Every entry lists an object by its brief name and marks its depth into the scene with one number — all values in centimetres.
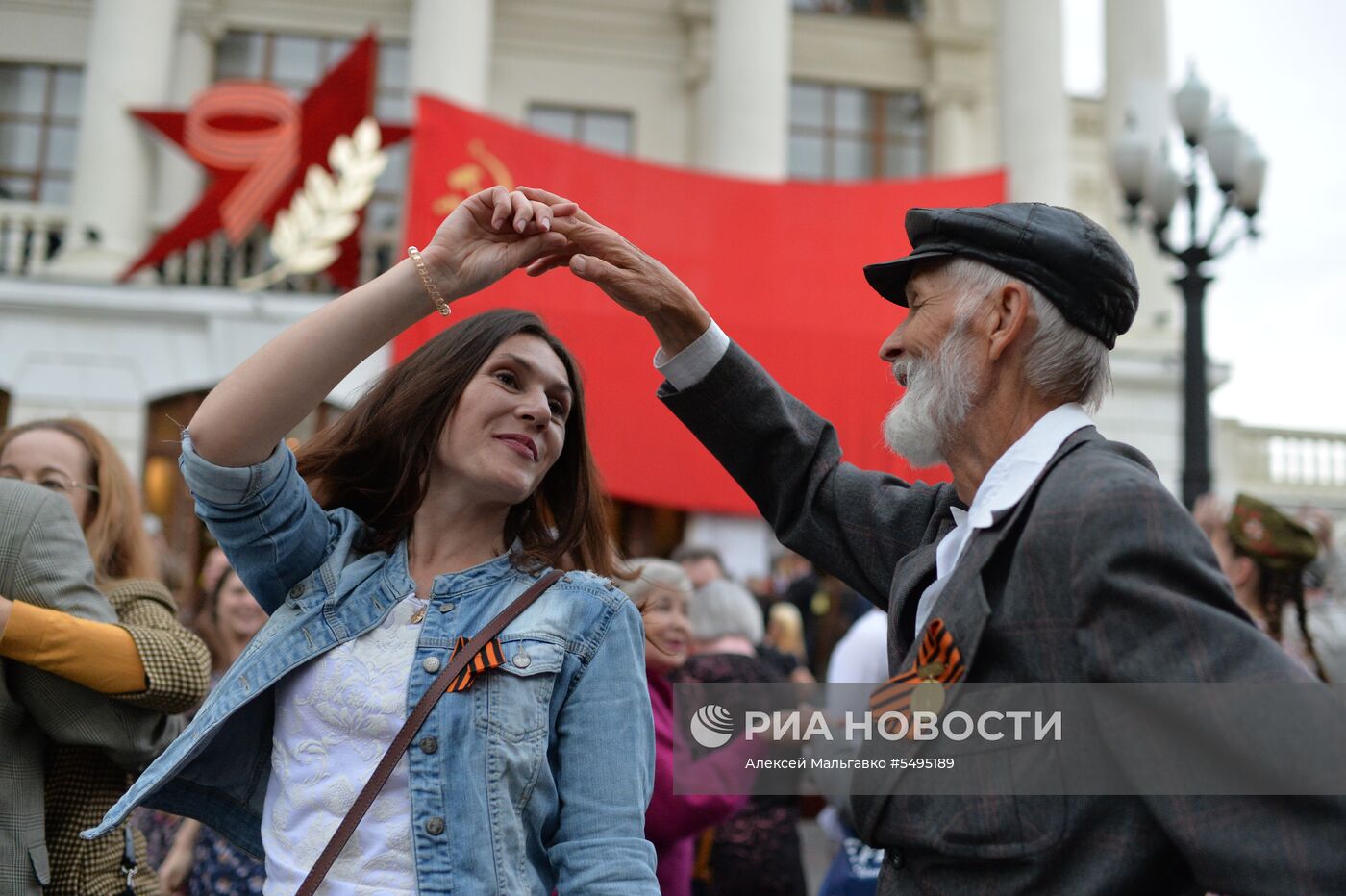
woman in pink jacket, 326
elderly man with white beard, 141
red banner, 1212
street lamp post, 827
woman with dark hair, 184
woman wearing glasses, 232
